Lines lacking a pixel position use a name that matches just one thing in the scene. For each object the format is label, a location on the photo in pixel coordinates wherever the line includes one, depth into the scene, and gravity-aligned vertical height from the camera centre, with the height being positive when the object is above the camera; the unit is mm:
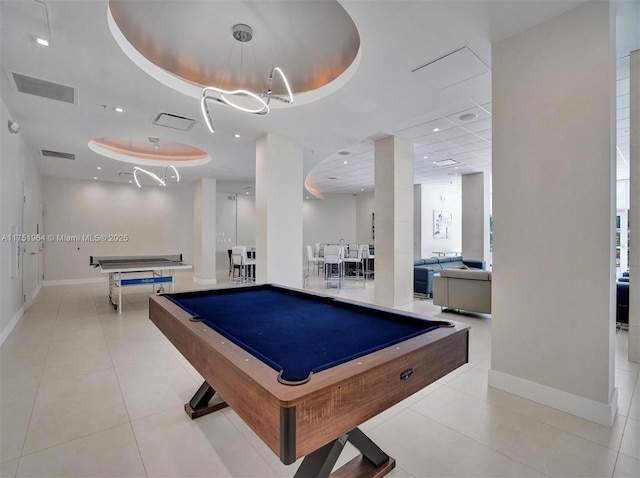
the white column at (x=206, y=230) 9203 +188
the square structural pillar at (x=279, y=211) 5117 +438
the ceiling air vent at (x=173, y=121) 4417 +1711
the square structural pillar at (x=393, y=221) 5945 +307
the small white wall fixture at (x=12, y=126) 4125 +1492
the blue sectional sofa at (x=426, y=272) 6766 -788
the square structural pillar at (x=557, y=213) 2250 +184
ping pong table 5714 -606
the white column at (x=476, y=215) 9258 +649
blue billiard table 1002 -529
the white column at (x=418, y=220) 11211 +588
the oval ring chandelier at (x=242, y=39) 2762 +2029
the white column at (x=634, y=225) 3299 +123
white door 5438 -183
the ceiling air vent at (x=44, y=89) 3381 +1706
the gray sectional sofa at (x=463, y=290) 4910 -894
